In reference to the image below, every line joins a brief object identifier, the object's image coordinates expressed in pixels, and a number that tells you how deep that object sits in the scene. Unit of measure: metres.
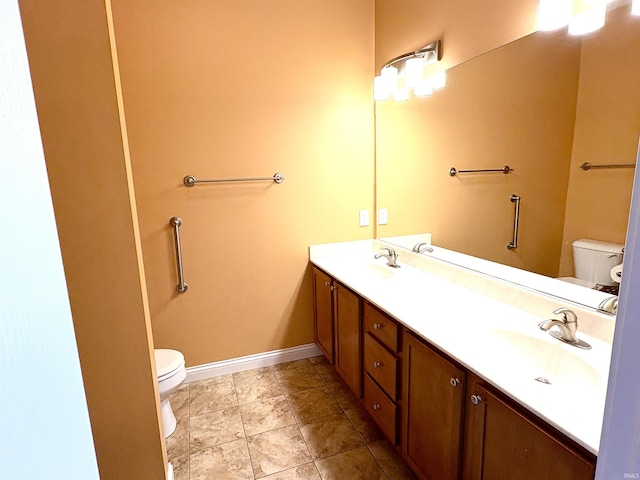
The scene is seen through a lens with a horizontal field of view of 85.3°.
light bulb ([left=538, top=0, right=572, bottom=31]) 1.27
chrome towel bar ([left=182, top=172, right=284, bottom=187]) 2.14
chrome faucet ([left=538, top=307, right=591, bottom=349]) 1.16
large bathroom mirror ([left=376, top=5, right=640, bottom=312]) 1.16
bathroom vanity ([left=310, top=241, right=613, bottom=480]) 0.88
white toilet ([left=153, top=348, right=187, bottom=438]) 1.82
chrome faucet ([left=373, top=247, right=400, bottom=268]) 2.25
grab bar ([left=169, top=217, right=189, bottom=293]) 2.15
